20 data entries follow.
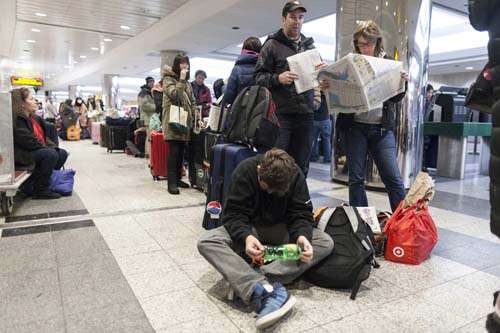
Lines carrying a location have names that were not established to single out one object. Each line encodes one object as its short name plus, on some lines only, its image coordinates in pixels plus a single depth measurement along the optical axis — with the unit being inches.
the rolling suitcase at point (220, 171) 106.1
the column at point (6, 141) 133.6
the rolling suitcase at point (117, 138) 363.3
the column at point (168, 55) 473.1
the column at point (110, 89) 756.6
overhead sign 859.8
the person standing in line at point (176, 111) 169.6
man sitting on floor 71.4
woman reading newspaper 104.3
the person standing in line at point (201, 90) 247.3
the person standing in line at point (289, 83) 108.7
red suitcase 207.9
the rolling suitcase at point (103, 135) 387.5
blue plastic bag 172.6
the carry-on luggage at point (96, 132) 460.4
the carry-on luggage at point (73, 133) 520.7
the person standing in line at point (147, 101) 303.7
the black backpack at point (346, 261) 81.7
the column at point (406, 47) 179.0
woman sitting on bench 153.4
